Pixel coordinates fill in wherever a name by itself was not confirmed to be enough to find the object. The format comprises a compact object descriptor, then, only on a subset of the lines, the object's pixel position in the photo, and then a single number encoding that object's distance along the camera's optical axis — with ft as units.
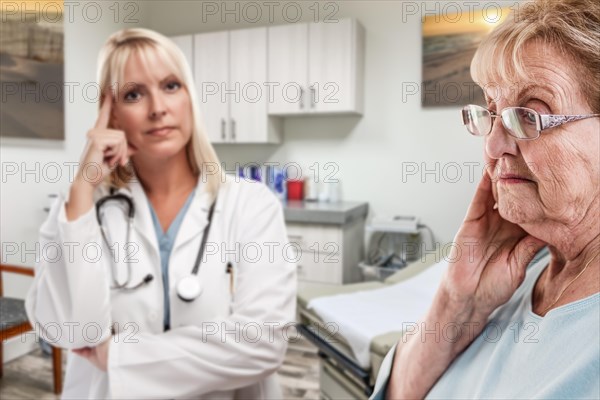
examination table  3.58
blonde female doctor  3.03
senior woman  1.61
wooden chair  5.71
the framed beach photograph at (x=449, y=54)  8.34
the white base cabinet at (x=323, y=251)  8.45
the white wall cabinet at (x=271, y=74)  8.99
